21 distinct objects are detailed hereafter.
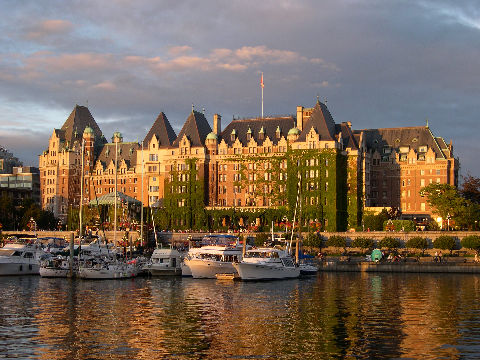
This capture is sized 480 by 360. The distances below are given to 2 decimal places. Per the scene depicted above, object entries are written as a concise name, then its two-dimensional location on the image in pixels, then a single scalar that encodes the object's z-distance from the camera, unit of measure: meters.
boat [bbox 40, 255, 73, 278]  92.38
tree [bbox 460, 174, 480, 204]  157.50
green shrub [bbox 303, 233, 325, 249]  132.75
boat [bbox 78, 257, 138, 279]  89.56
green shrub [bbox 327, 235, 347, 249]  132.09
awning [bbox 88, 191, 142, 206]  155.00
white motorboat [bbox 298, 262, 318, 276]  99.25
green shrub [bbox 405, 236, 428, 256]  125.56
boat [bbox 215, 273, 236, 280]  90.99
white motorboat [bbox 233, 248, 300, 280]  89.06
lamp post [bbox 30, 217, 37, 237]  167.05
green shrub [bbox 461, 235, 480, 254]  120.56
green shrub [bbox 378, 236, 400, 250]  127.25
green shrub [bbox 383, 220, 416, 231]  135.25
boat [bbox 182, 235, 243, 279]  92.69
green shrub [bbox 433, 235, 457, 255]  123.69
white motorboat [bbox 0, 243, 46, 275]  97.81
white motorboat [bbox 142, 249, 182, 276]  98.06
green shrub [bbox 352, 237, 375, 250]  129.16
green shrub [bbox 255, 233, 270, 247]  136.38
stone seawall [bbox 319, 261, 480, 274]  104.88
